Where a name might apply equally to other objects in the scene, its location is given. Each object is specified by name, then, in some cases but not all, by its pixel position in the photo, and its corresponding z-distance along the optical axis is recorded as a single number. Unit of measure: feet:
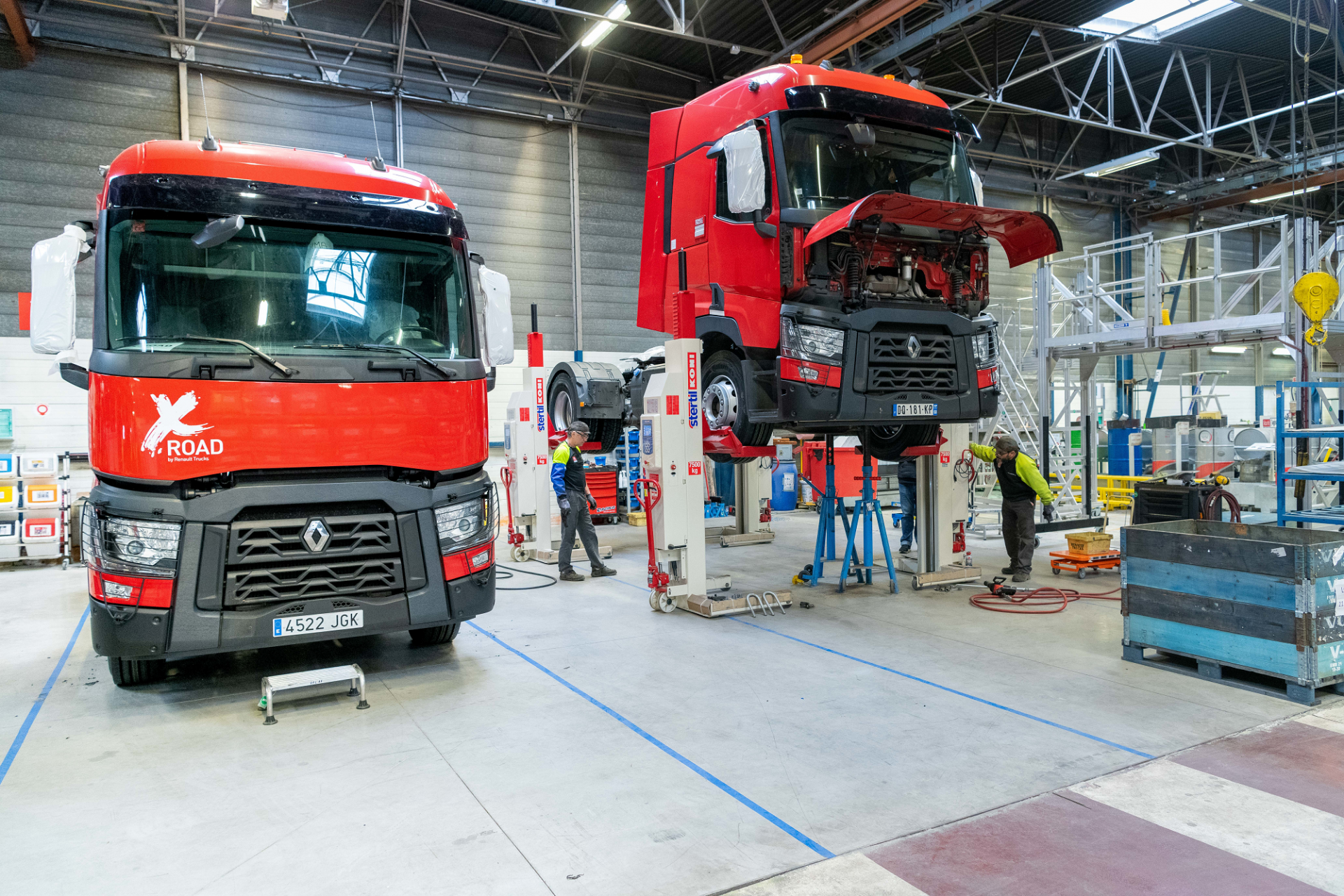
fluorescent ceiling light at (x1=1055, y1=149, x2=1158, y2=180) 53.36
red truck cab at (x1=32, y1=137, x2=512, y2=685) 14.57
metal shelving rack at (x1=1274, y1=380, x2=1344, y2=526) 20.10
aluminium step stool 15.44
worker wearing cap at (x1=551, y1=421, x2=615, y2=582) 28.73
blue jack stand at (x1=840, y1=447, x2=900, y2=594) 26.55
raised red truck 21.34
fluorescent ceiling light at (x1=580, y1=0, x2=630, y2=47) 41.91
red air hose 24.66
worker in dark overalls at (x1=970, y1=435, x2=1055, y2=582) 28.55
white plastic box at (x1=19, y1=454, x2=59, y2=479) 32.53
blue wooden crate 15.64
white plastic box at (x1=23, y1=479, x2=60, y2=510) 33.04
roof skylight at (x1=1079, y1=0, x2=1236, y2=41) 46.34
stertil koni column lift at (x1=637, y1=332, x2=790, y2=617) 23.66
